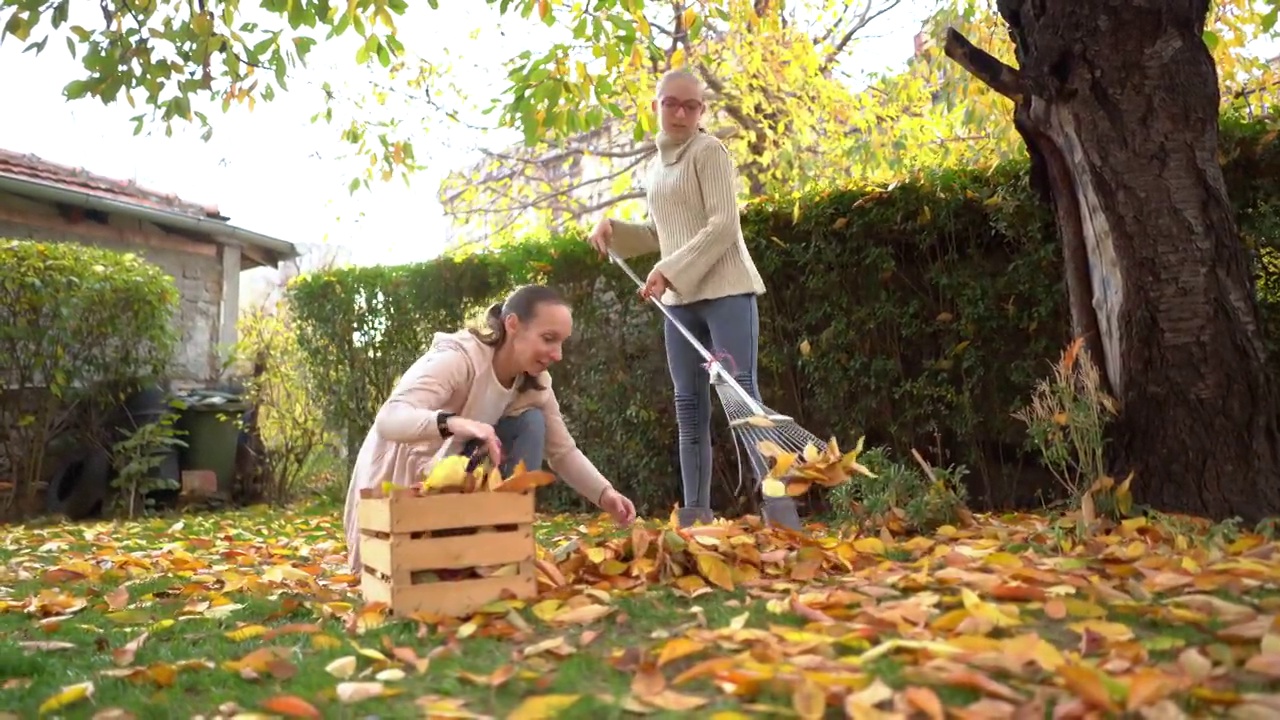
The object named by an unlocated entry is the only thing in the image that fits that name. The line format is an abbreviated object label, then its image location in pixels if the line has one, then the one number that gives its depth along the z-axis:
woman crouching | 3.12
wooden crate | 2.53
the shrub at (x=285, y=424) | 8.21
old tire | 7.50
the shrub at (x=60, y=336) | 7.23
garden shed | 9.09
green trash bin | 7.97
